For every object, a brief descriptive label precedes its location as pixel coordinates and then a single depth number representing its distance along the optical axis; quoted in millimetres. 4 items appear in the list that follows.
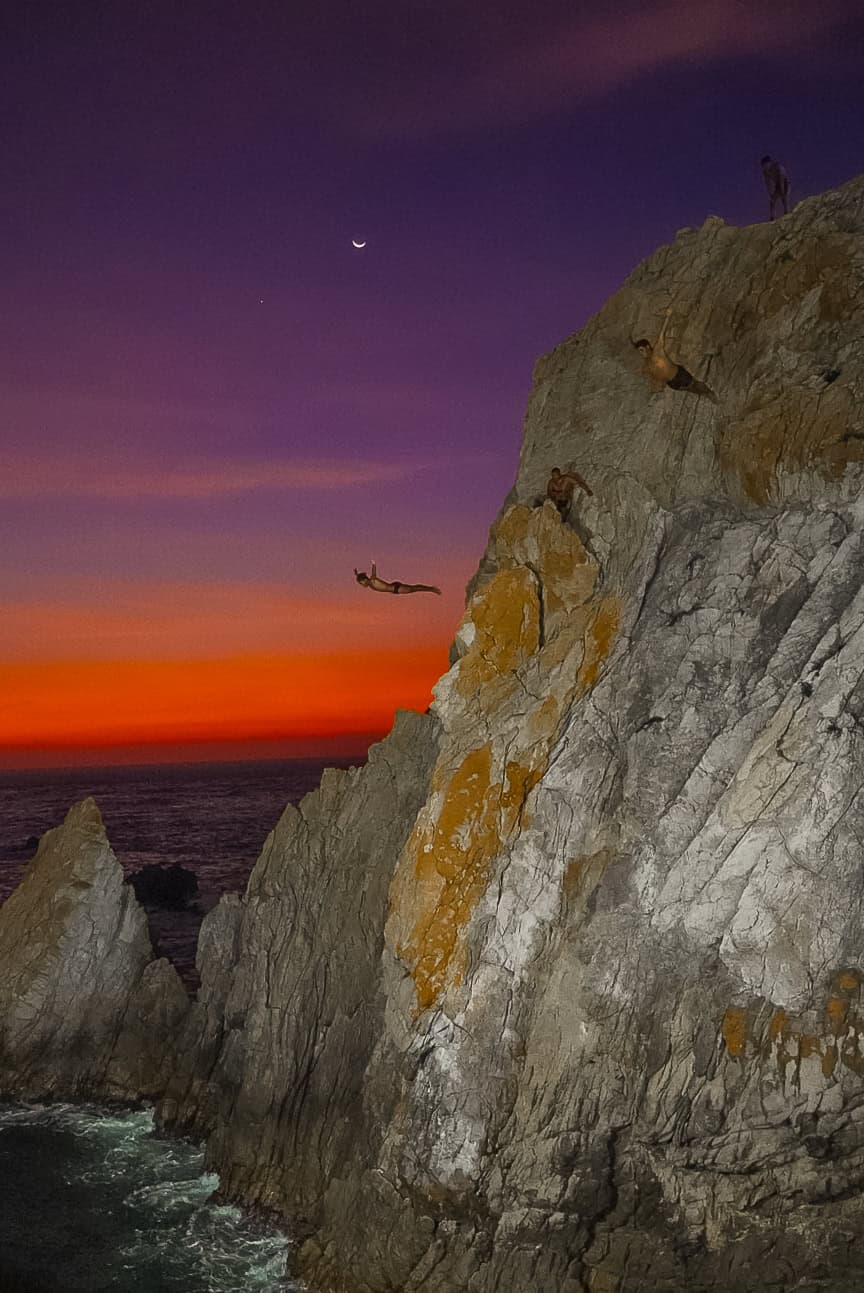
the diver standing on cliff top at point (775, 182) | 19906
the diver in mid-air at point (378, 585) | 24953
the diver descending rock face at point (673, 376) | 19000
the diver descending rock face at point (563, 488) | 19609
